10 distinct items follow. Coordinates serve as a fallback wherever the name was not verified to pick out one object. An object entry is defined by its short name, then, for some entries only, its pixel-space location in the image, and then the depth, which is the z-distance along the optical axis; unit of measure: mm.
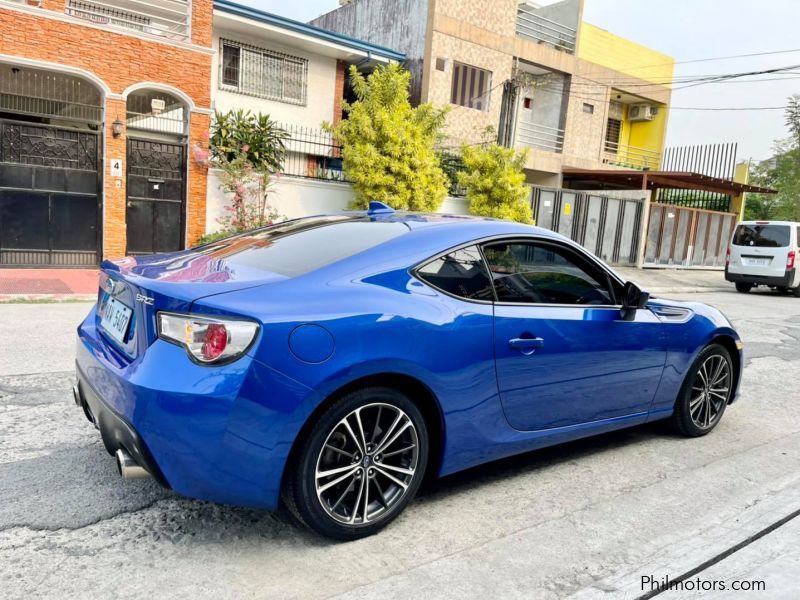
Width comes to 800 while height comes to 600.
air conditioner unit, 28262
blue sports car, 2488
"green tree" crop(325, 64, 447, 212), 15273
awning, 22062
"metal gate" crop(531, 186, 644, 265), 20328
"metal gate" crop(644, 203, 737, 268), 23391
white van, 16797
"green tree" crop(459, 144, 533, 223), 17312
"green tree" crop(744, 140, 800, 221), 38344
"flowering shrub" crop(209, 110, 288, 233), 14281
